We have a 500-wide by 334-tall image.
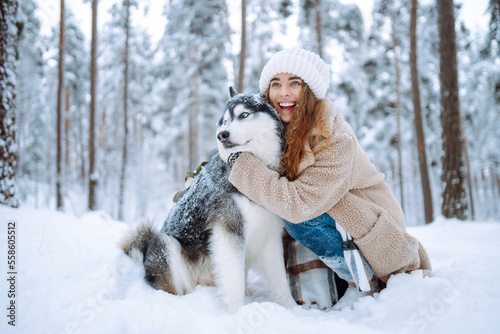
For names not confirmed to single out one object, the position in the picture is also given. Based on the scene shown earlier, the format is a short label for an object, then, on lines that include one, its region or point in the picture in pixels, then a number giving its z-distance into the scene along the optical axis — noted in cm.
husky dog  201
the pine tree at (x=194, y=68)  1091
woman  191
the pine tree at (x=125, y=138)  1021
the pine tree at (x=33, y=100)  829
